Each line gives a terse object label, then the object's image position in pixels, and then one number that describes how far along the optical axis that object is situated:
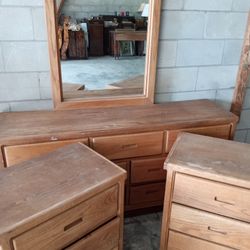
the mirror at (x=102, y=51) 1.58
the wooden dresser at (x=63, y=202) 0.98
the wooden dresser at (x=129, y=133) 1.43
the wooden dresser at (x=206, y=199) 1.24
